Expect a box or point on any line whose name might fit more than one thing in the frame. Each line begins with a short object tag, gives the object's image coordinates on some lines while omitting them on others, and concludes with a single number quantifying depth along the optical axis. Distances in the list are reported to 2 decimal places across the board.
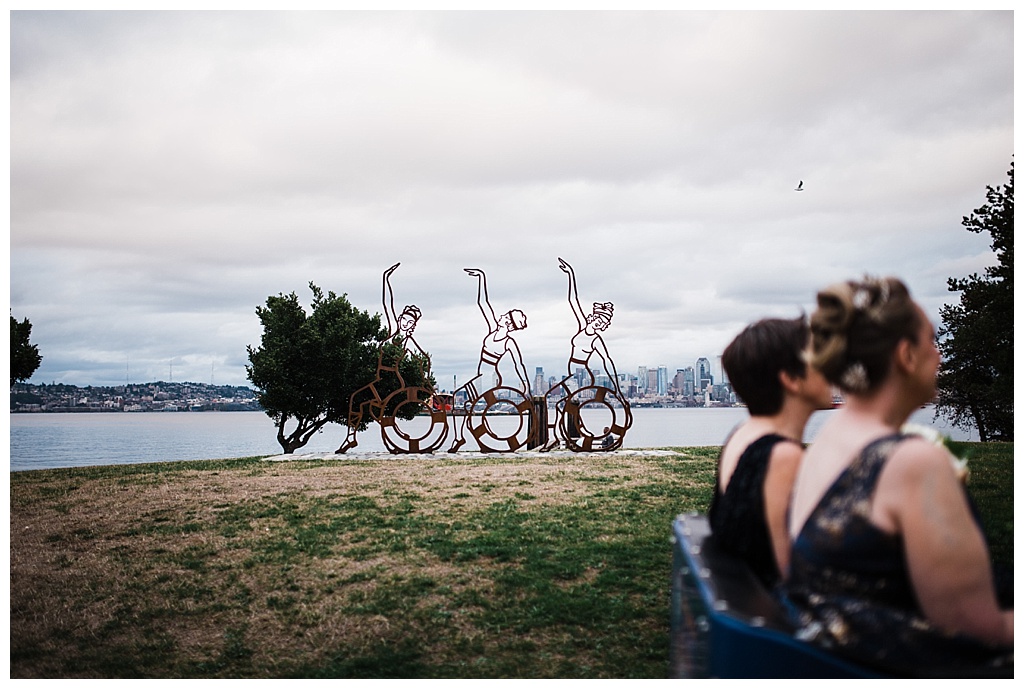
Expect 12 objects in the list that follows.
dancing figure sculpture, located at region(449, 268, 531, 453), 14.43
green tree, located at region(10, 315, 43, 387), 15.79
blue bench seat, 1.74
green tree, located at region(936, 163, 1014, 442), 12.52
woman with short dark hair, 2.24
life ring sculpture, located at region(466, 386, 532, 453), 14.43
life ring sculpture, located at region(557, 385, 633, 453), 14.62
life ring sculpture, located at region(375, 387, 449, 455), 14.31
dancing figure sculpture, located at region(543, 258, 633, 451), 14.64
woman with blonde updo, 1.71
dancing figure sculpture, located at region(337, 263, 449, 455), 14.25
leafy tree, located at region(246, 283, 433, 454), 22.28
